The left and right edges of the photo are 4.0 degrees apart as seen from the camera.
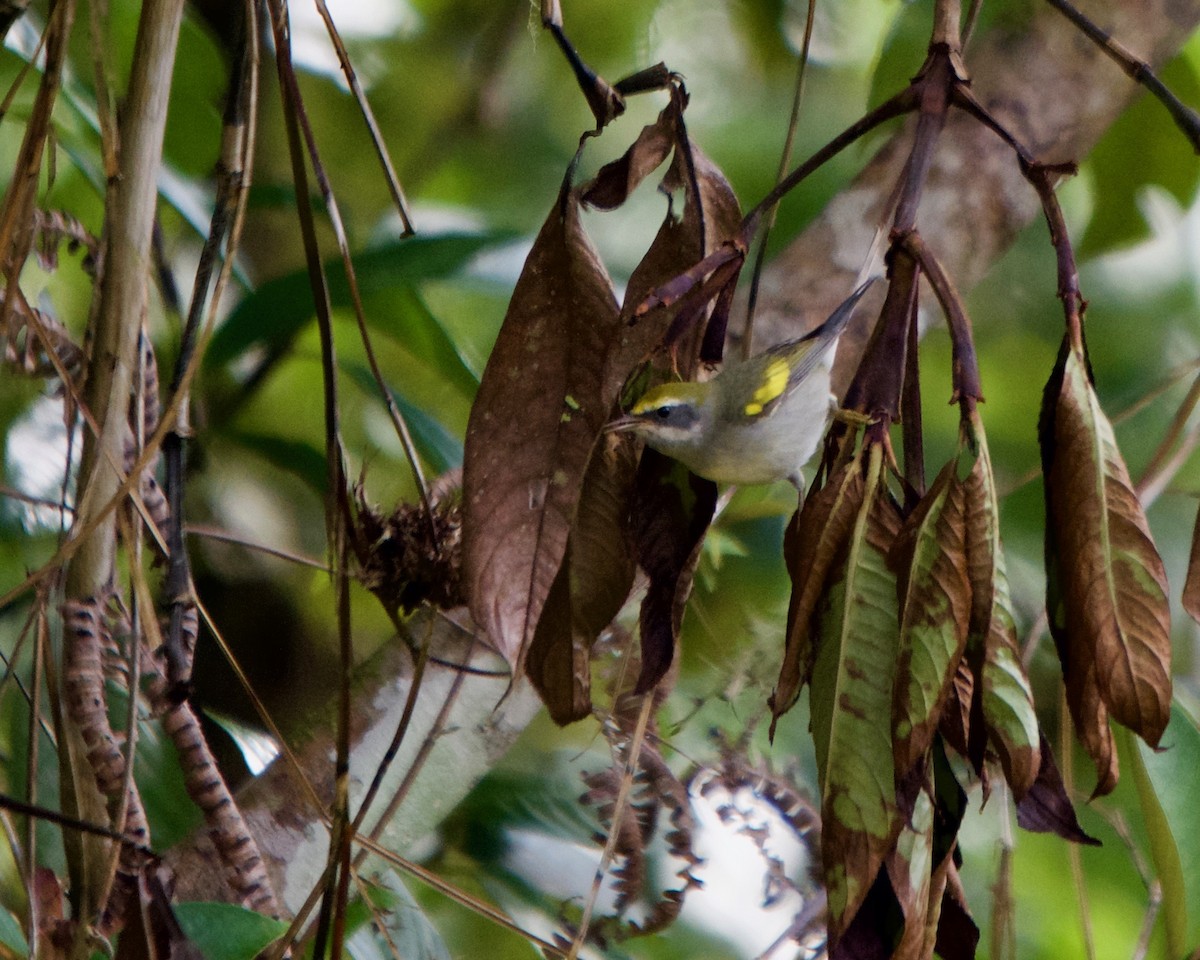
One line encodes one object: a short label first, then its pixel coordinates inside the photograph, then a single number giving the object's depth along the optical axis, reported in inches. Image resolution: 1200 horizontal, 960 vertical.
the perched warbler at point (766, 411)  250.0
